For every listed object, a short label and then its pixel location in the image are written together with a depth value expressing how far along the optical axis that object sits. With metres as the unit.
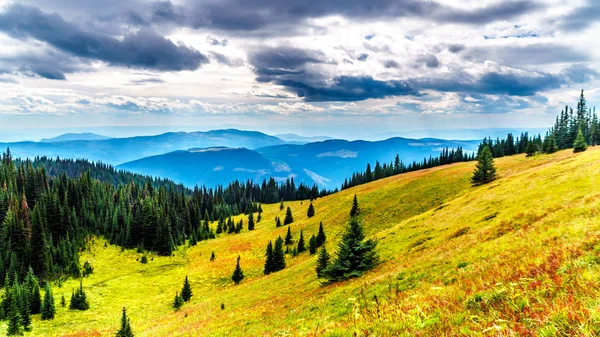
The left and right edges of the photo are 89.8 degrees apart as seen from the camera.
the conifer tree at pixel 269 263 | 56.66
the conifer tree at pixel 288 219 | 102.44
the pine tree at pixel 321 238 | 61.25
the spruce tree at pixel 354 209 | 70.06
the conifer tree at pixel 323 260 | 33.38
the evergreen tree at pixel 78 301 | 51.97
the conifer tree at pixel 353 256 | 27.81
